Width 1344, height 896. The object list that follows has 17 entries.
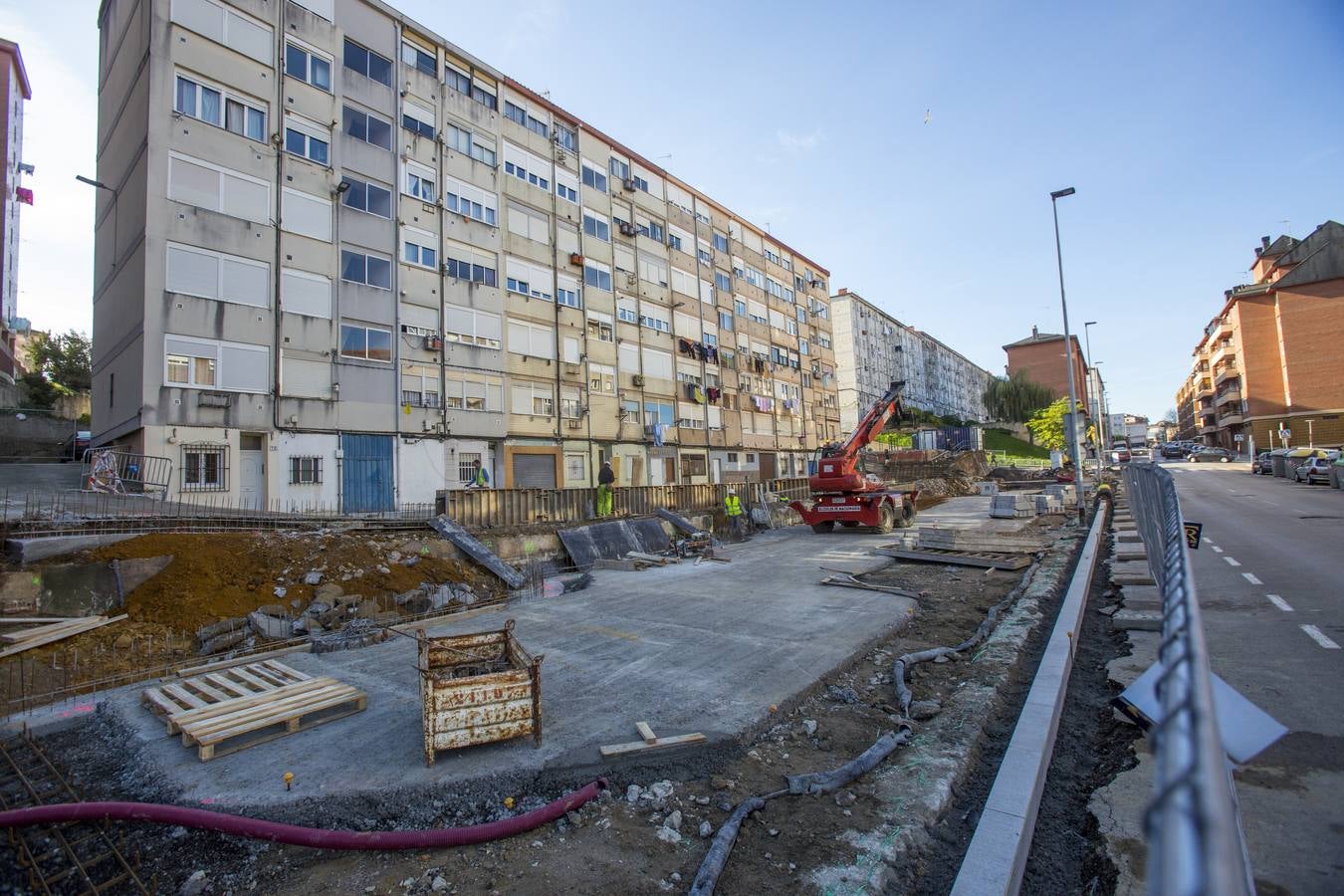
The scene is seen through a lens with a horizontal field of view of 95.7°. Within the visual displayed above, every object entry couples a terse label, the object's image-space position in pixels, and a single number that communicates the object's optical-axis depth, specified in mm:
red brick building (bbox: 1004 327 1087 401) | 104188
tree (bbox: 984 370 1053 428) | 83438
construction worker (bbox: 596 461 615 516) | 21562
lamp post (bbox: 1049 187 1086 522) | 21530
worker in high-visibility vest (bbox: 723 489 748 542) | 23048
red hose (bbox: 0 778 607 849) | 4043
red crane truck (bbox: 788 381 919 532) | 20953
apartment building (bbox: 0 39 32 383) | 34094
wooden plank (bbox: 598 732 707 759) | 5113
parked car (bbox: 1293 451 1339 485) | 29734
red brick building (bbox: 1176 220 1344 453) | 58312
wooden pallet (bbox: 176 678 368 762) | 5648
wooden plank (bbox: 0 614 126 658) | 8703
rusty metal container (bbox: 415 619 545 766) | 5066
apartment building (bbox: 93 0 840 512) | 19156
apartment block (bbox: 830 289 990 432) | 72812
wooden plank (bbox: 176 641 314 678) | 7880
